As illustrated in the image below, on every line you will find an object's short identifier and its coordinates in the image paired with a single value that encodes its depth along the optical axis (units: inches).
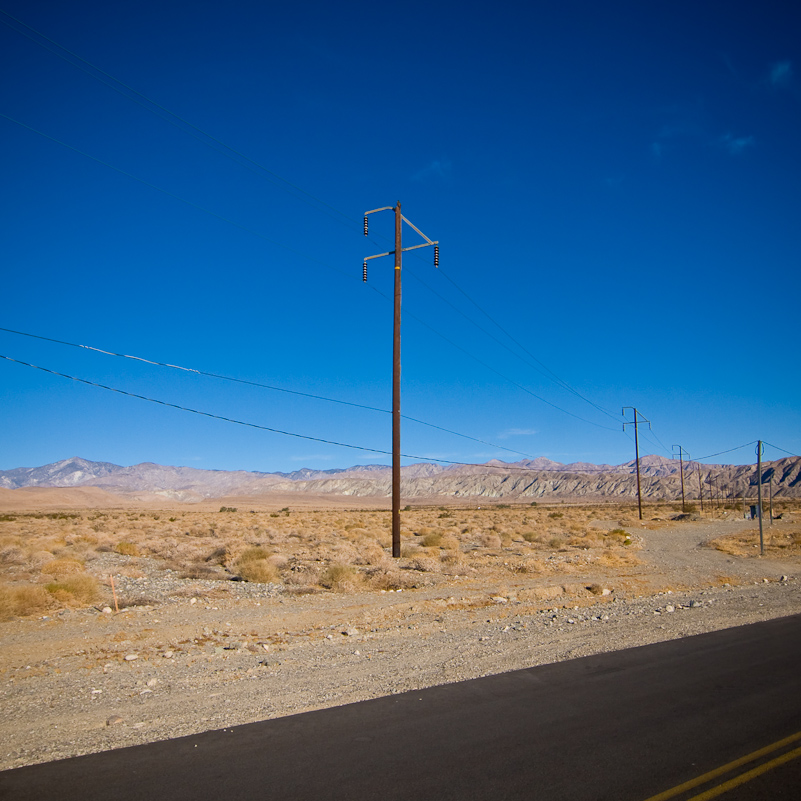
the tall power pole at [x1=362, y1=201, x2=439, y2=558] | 930.1
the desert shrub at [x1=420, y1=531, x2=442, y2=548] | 1350.9
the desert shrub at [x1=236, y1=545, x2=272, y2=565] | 911.0
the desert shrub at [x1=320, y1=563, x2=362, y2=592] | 755.4
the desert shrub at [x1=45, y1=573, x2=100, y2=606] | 640.4
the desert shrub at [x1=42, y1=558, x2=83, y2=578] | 818.8
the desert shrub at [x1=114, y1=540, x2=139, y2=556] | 1173.0
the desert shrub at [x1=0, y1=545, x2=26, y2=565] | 952.5
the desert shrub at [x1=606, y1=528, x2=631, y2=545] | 1496.6
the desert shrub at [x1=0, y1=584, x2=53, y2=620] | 583.2
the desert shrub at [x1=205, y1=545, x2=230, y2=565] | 1007.2
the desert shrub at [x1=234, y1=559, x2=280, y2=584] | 814.8
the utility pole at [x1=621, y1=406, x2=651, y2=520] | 2430.7
